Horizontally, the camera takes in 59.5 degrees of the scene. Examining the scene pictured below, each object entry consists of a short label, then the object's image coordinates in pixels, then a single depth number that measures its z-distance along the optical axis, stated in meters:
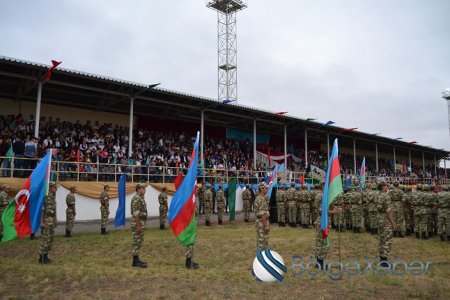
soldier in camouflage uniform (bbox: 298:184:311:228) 15.96
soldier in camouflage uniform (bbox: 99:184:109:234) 14.49
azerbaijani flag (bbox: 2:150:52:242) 9.08
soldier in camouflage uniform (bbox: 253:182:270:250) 9.00
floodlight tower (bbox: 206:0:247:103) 36.06
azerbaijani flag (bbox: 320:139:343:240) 7.89
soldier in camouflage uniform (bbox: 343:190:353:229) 14.89
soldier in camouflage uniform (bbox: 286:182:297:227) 16.42
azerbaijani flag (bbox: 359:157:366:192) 18.07
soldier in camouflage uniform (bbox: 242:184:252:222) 18.75
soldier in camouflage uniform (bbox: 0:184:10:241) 12.85
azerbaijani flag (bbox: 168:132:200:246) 8.66
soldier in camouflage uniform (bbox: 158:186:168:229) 15.87
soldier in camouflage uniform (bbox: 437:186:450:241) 12.52
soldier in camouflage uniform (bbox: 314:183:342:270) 8.74
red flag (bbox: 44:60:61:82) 17.77
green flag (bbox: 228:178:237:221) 18.90
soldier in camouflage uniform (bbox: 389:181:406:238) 13.37
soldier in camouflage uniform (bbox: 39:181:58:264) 9.40
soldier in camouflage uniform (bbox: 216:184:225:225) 17.75
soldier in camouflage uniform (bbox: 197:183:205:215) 20.08
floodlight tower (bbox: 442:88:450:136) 59.42
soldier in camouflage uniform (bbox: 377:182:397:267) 8.92
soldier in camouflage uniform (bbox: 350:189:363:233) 14.46
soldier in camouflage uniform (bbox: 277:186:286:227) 16.98
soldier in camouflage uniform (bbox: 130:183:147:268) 9.09
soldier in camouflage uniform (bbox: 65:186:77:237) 13.53
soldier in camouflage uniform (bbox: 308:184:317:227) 15.78
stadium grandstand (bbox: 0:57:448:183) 18.86
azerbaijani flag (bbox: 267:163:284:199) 18.12
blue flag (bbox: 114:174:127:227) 14.73
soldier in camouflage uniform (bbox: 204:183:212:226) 17.31
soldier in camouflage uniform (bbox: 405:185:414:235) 13.82
